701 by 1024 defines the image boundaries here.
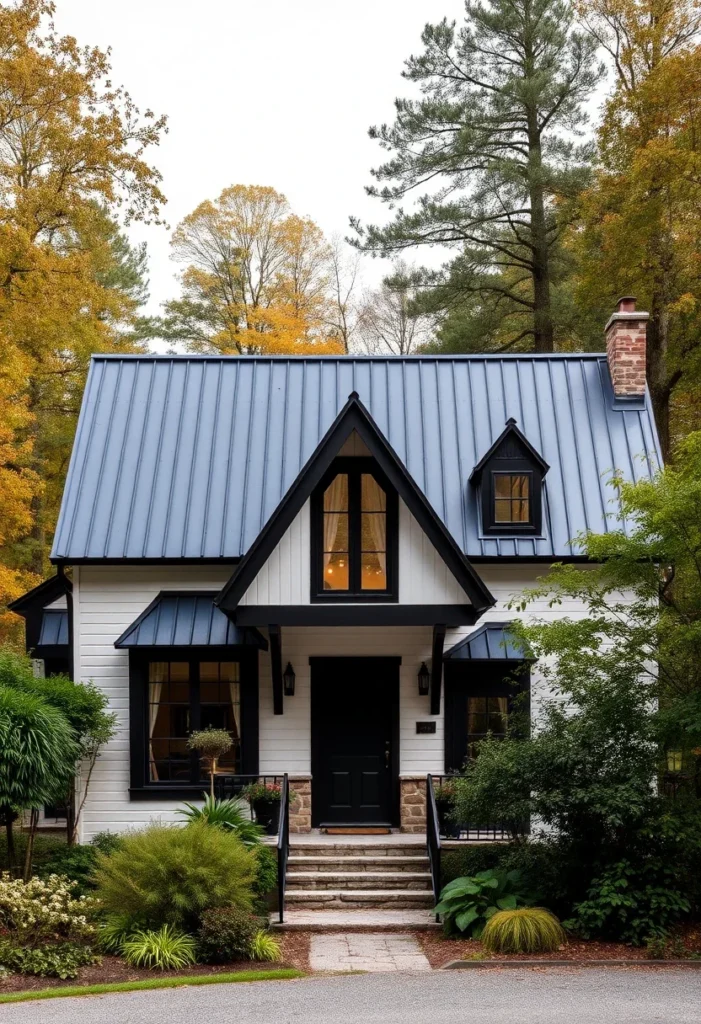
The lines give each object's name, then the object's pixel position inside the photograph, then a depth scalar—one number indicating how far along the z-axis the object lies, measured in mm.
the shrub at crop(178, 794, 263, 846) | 13492
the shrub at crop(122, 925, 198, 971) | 10922
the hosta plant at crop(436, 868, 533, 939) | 12352
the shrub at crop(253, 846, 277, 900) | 12953
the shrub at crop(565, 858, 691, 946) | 11562
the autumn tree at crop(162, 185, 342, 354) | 33875
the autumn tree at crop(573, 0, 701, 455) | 22422
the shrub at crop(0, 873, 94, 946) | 11359
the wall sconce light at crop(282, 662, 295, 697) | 15648
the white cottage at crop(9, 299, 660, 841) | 14883
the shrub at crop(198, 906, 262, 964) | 11156
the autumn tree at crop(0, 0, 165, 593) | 21812
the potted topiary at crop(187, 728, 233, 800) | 14156
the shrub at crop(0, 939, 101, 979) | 10641
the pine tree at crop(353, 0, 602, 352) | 26891
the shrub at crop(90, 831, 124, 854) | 14586
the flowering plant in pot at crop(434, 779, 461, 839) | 14531
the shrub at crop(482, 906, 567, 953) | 11398
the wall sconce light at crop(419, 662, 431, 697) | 15656
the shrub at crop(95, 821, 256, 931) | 11438
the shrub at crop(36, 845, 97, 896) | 13766
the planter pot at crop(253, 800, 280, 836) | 14469
